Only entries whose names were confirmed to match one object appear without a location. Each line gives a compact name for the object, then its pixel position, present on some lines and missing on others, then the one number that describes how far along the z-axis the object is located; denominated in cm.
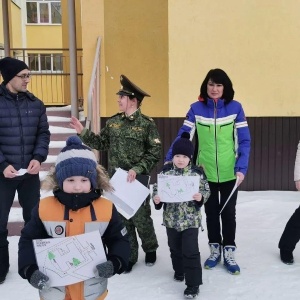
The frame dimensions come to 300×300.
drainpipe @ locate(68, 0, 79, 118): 563
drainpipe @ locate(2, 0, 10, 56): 689
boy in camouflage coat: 292
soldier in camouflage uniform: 330
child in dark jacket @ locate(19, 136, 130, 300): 182
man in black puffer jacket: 314
